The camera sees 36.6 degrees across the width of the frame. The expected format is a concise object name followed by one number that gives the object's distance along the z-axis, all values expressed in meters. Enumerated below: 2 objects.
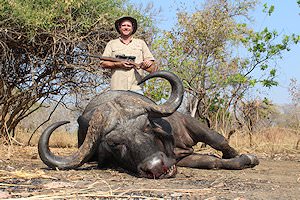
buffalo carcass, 3.98
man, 5.43
